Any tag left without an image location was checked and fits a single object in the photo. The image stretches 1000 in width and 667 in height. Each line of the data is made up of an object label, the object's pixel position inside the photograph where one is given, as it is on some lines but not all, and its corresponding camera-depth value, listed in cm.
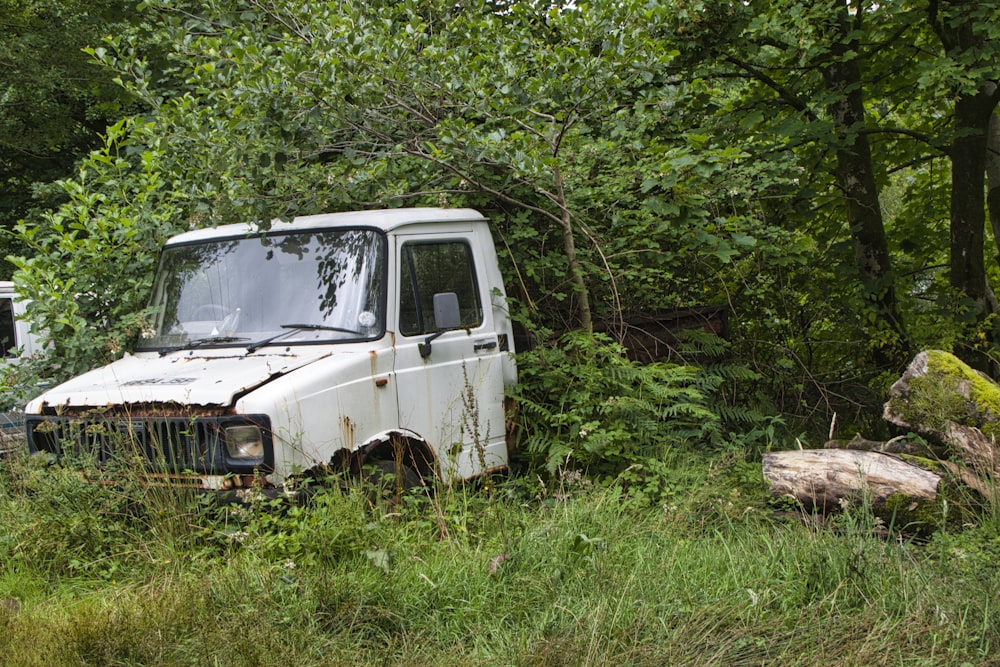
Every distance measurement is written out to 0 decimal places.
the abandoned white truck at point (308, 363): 476
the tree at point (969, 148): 832
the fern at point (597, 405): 617
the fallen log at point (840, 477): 516
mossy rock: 561
